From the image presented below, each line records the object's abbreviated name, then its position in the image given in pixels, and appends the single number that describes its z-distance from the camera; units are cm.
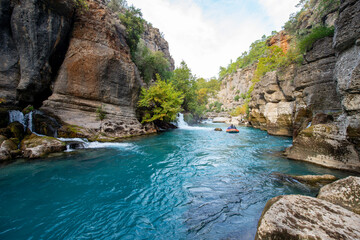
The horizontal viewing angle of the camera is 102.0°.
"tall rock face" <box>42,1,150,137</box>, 1106
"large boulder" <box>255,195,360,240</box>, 179
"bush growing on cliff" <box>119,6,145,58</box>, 1709
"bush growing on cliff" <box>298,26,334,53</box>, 855
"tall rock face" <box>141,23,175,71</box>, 3415
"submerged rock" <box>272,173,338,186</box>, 452
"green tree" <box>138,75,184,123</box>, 1557
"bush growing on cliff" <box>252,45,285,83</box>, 2324
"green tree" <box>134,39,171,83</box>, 2021
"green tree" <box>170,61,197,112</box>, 2653
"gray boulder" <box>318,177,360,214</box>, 261
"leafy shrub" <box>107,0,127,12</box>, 2008
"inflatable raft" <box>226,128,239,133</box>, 1765
